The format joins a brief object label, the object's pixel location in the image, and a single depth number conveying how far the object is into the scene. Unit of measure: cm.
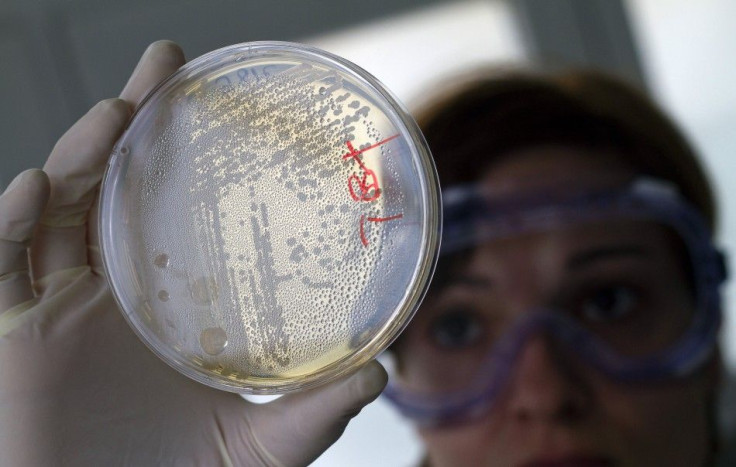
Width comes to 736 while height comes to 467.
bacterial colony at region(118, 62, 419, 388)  42
